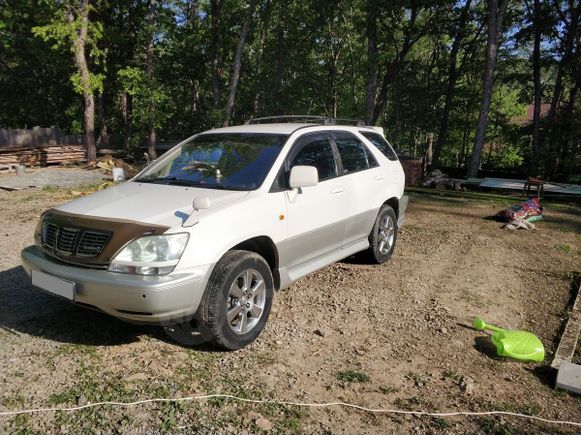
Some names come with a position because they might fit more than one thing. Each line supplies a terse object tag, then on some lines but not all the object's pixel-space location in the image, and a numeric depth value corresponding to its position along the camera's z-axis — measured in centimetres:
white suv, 314
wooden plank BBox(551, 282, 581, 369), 361
